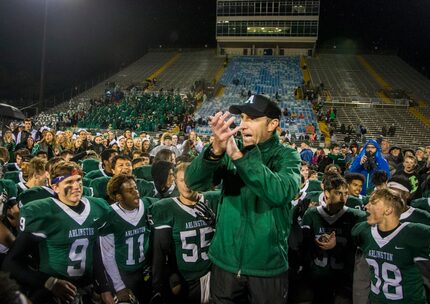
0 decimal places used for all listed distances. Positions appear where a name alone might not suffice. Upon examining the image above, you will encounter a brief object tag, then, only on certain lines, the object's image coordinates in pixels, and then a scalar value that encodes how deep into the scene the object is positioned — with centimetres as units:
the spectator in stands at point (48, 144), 876
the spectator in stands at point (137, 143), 985
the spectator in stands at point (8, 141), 926
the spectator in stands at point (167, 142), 909
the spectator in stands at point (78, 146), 973
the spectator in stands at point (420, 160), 804
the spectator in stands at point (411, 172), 672
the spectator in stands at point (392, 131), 2411
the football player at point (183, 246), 338
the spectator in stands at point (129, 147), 927
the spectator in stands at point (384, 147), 961
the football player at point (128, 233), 337
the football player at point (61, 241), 281
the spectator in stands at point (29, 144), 962
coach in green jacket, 215
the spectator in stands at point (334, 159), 1066
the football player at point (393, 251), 312
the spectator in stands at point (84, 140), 980
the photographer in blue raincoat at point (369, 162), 694
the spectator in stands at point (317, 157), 1190
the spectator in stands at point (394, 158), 850
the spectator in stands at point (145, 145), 941
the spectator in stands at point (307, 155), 1133
